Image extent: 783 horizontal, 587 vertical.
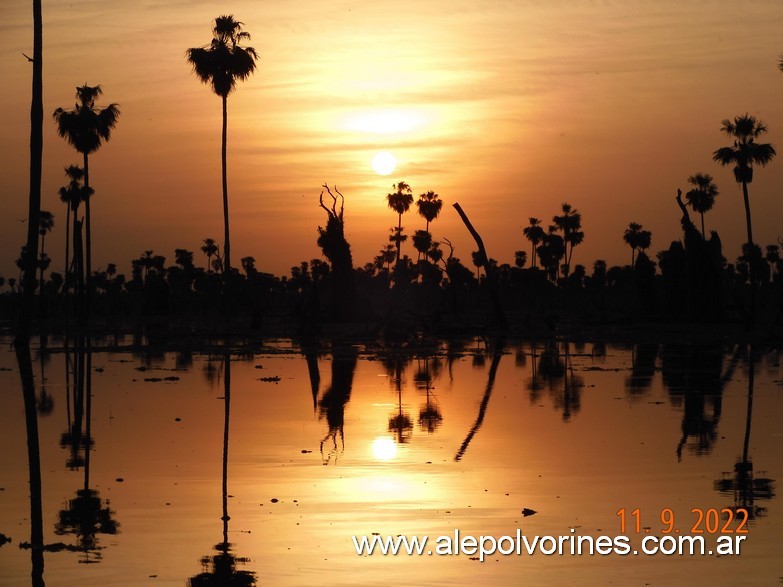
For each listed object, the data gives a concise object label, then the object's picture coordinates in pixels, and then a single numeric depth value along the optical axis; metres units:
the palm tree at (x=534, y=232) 134.00
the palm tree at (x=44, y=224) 118.19
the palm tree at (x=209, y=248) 155.75
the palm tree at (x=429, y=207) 120.56
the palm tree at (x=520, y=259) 173.75
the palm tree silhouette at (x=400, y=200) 123.25
